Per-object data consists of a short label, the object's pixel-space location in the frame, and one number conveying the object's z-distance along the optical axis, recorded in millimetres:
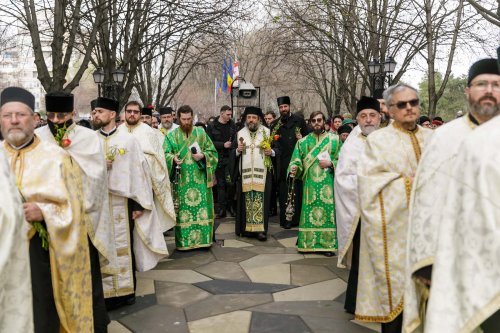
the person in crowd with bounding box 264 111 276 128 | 12453
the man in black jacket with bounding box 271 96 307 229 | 9531
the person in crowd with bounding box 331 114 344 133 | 12127
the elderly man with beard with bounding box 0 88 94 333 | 3289
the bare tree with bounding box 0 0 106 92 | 10031
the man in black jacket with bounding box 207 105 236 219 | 10594
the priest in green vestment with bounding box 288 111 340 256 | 7355
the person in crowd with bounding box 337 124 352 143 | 8641
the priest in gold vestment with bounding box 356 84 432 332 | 4020
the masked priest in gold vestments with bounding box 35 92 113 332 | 4203
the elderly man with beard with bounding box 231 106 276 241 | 8414
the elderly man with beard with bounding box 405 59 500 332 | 2682
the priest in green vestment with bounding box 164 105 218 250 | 7637
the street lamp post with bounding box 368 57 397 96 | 14734
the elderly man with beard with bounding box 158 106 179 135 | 9711
